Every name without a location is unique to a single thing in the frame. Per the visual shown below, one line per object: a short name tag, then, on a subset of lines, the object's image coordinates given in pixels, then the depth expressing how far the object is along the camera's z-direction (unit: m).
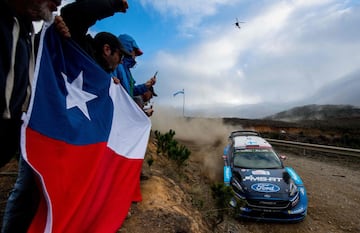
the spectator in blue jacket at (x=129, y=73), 3.68
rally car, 6.16
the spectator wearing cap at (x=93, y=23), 2.29
